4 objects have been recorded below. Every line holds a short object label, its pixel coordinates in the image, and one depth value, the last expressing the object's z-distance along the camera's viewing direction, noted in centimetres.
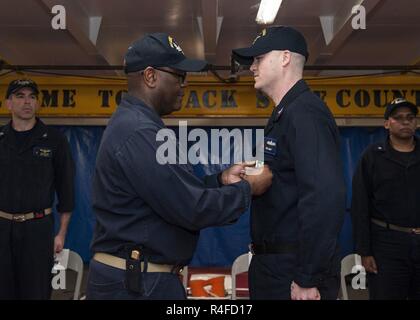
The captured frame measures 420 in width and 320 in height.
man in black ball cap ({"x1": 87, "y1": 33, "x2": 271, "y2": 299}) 173
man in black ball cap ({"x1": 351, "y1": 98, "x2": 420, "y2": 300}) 344
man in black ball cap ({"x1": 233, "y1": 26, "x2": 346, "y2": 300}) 181
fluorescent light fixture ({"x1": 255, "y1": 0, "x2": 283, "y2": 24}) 427
